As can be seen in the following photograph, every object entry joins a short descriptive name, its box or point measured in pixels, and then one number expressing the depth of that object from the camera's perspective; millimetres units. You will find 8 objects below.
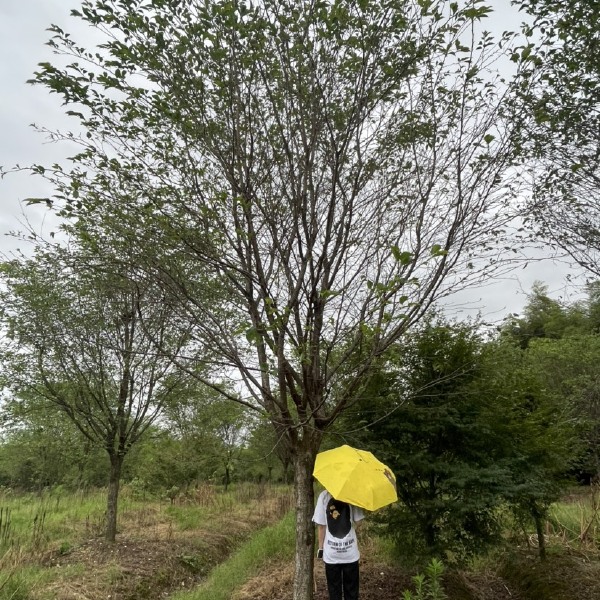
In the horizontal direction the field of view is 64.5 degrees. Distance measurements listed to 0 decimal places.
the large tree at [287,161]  4078
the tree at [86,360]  7496
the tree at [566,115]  4250
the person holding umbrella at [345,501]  4242
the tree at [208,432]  9125
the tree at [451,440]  5457
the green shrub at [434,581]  2139
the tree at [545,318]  24078
